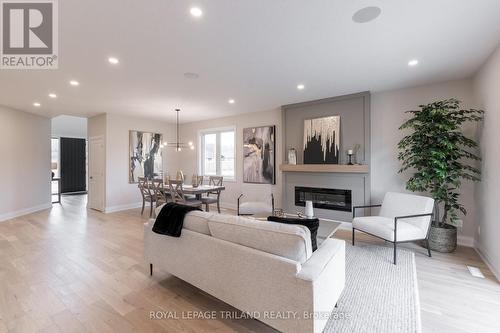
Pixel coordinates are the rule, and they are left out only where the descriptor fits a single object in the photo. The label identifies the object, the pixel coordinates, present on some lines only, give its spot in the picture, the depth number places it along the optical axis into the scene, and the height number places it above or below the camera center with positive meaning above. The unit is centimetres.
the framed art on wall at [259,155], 548 +28
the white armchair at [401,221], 293 -80
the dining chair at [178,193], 468 -58
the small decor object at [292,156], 495 +21
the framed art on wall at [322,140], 448 +52
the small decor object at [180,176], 524 -24
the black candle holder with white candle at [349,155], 425 +20
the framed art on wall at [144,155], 620 +30
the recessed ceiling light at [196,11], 193 +135
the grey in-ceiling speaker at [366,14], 194 +135
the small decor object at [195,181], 532 -37
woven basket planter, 320 -106
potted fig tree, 311 +14
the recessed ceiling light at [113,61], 280 +134
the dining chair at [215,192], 503 -61
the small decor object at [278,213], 338 -74
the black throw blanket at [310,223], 176 -46
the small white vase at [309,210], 305 -61
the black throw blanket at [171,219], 212 -52
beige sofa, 141 -75
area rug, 177 -125
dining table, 469 -52
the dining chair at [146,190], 516 -58
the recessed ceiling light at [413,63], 290 +136
